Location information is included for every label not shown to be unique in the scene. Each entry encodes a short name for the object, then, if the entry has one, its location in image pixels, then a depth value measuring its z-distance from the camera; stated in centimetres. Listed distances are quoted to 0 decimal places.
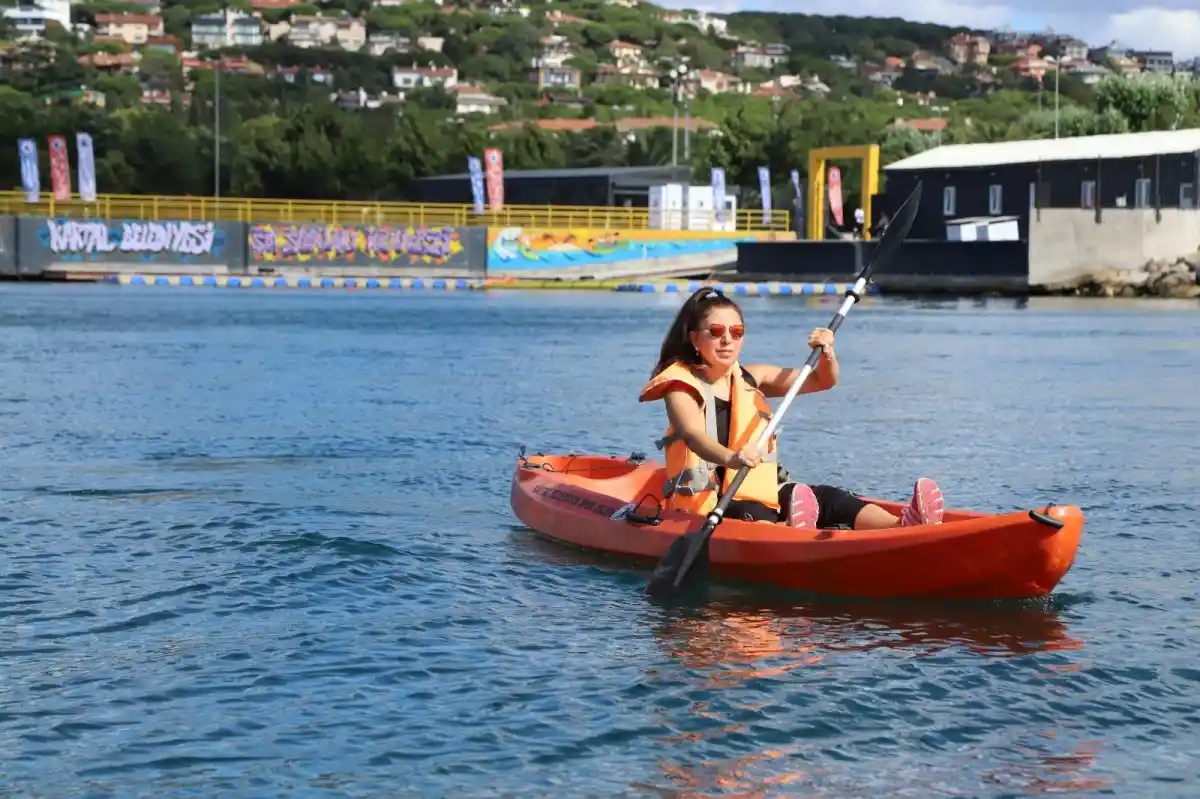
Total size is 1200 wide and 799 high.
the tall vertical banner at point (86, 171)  6275
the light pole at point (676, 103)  7162
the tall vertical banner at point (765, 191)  7406
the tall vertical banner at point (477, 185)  6788
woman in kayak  1044
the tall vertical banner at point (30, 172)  6256
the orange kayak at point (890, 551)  982
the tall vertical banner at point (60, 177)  6316
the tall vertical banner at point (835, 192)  6769
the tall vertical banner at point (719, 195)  7206
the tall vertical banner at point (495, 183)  6812
